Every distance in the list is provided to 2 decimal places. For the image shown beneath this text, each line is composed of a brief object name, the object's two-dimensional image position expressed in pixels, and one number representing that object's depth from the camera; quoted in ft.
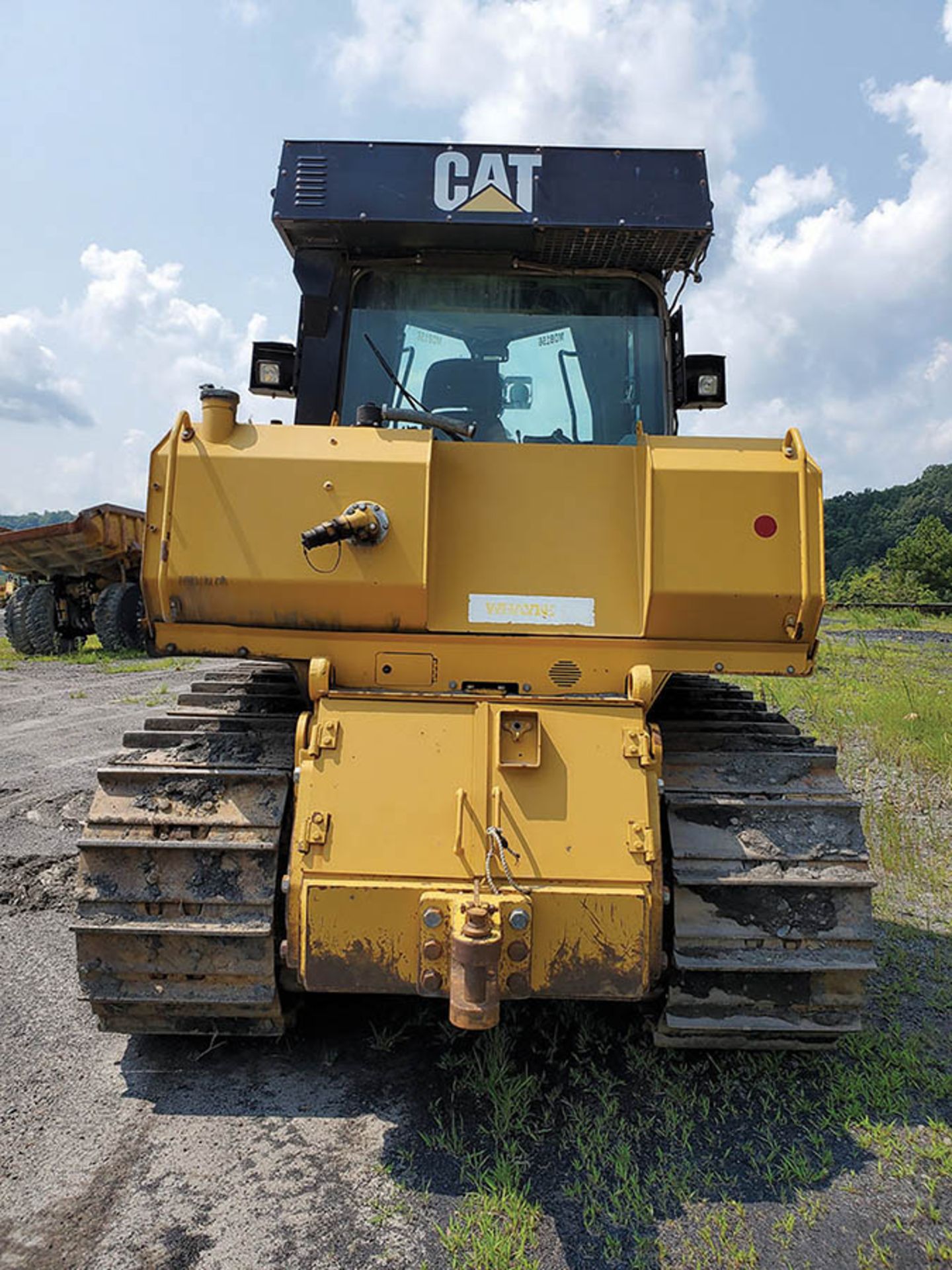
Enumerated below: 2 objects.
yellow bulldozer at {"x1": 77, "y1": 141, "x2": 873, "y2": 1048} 9.55
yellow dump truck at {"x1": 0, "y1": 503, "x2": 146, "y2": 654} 54.29
